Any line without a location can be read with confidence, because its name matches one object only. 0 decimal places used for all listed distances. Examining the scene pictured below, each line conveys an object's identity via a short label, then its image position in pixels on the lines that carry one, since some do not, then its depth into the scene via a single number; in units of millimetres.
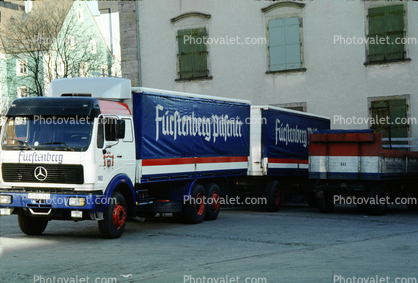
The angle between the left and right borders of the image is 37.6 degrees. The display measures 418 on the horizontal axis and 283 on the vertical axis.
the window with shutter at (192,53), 26000
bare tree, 36906
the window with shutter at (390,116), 22656
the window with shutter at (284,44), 24469
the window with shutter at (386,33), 22703
